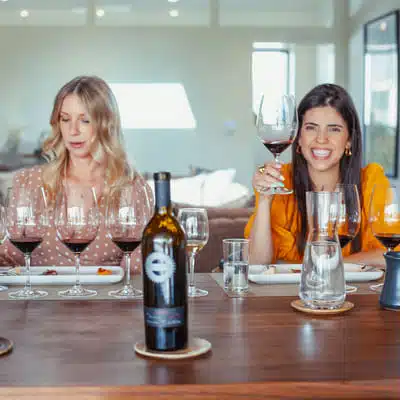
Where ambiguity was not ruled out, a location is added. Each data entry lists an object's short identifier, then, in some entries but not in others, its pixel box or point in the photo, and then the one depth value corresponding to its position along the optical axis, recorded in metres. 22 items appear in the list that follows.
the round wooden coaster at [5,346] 1.71
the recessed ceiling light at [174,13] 10.16
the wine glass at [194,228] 2.24
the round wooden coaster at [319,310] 2.02
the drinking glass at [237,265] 2.30
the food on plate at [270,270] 2.49
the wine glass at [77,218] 2.22
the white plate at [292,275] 2.41
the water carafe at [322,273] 2.01
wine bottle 1.67
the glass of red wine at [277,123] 2.53
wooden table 1.57
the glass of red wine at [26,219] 2.20
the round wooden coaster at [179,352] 1.68
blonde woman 3.31
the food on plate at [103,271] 2.49
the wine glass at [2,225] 2.13
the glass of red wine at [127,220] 2.21
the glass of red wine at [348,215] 2.32
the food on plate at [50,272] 2.51
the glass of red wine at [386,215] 2.33
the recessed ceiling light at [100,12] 10.14
